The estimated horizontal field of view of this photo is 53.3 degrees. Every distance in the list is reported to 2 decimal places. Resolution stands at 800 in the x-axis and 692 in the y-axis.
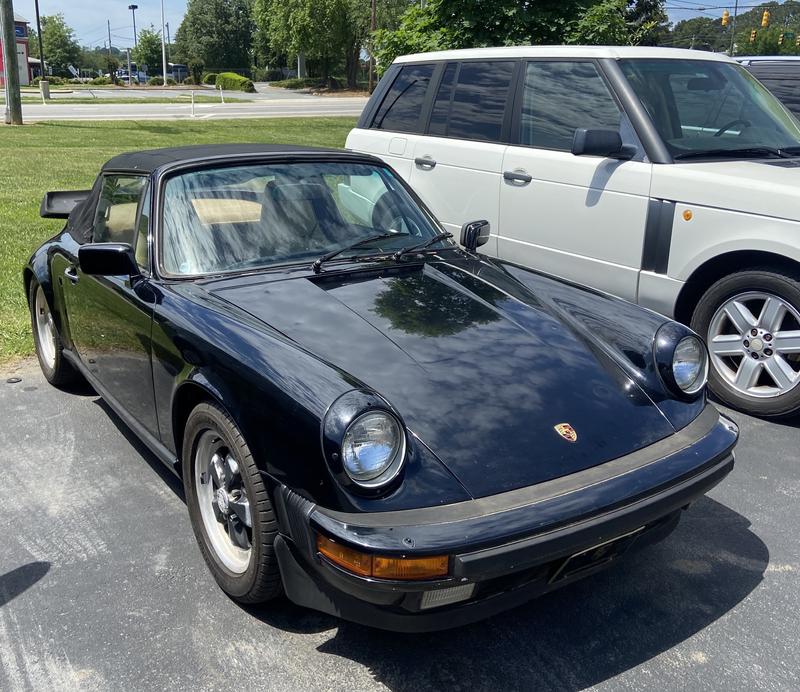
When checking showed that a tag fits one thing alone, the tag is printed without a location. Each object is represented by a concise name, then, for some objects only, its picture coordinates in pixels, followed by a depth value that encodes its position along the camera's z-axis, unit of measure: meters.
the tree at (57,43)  92.75
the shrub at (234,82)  55.59
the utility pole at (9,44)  20.52
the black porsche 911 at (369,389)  2.27
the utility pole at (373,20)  50.76
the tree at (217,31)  79.56
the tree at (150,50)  96.31
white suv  4.36
